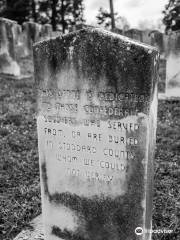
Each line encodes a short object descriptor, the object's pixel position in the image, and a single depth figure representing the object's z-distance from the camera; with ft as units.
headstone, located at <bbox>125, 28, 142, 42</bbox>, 38.81
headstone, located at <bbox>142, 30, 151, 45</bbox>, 39.96
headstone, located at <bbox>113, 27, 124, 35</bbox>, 41.52
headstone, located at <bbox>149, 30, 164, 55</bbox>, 31.67
